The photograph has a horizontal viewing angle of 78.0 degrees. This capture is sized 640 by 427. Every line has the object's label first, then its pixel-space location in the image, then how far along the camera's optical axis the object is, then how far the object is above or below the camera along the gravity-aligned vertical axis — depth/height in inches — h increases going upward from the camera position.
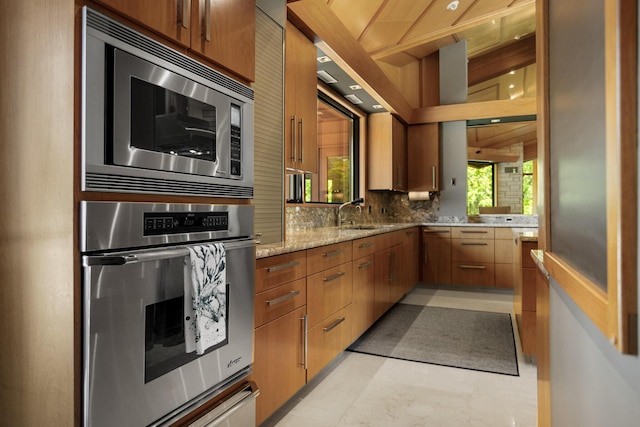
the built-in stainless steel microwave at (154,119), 40.6 +11.9
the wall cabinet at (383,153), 198.8 +31.7
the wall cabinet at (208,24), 46.4 +25.7
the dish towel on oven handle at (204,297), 50.6 -10.8
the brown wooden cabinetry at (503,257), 197.6 -21.7
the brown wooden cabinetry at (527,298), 111.5 -24.0
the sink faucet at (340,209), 155.3 +2.2
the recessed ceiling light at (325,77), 133.9 +48.7
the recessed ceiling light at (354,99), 165.9 +50.2
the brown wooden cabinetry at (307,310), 71.9 -22.3
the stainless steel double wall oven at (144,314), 40.1 -11.1
